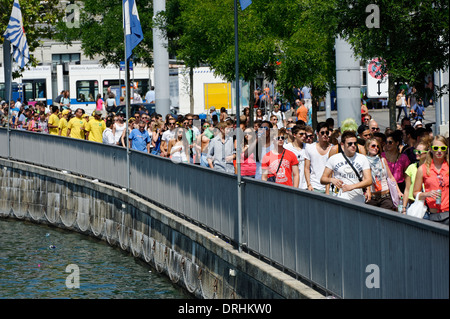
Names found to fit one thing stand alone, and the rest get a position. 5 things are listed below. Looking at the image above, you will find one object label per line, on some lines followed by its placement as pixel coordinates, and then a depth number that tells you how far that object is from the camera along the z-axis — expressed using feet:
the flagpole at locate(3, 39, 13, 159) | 95.30
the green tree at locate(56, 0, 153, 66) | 144.36
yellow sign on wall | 167.22
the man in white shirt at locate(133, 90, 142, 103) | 159.52
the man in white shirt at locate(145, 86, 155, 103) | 161.79
